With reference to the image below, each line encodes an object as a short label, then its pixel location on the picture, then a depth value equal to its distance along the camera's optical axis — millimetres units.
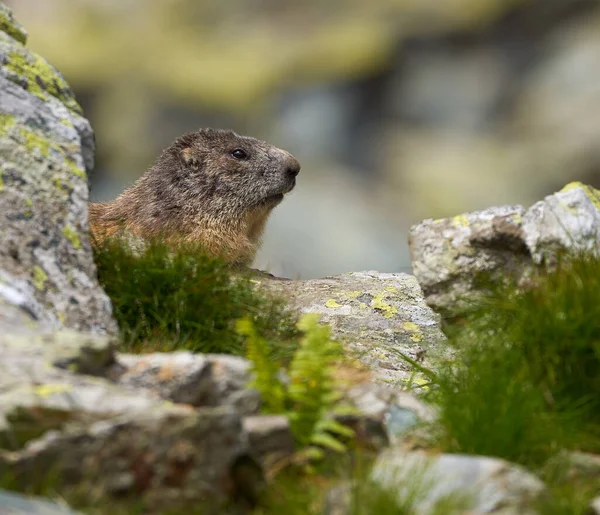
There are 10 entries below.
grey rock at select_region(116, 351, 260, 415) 10047
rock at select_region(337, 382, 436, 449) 10242
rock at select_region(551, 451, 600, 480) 9672
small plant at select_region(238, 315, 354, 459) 9859
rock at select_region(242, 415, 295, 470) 9484
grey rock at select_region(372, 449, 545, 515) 8703
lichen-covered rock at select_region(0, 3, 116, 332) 11930
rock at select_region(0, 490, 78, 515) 7715
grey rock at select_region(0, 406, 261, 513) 8430
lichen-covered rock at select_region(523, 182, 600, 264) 12961
